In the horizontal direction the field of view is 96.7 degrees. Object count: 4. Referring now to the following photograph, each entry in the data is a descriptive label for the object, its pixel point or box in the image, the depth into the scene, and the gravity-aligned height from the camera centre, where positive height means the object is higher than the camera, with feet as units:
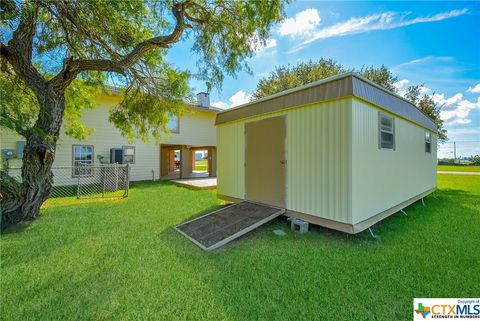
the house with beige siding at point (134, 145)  31.73 +2.67
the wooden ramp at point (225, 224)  12.49 -4.29
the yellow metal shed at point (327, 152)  12.08 +0.53
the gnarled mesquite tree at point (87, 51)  14.39 +9.09
